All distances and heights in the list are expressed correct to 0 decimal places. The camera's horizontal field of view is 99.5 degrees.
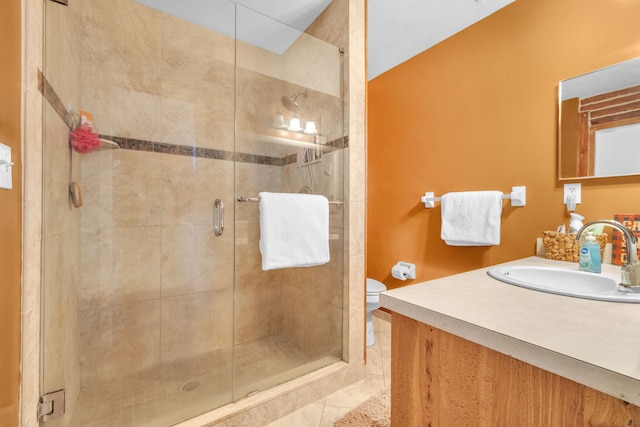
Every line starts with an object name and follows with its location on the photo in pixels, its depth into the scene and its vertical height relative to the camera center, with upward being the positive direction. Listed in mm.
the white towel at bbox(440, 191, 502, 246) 1565 -35
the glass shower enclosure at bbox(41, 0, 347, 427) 1440 +87
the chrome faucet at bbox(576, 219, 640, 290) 723 -147
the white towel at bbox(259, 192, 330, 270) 1336 -97
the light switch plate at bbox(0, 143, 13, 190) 624 +102
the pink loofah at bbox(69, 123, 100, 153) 1299 +352
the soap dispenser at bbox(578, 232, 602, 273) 943 -150
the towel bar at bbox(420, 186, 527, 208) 1533 +93
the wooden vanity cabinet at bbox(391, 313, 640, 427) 442 -350
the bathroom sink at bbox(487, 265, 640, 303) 711 -226
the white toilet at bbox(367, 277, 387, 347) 1862 -638
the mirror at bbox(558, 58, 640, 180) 1175 +417
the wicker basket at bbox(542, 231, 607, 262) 1188 -149
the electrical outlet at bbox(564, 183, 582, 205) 1321 +100
